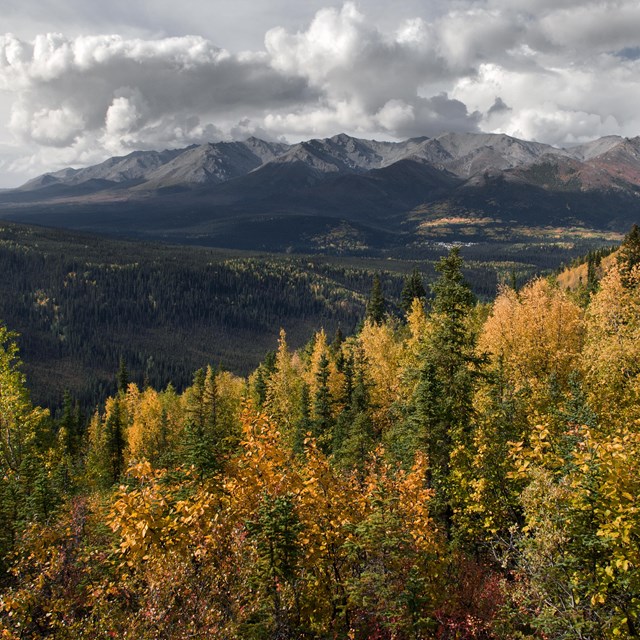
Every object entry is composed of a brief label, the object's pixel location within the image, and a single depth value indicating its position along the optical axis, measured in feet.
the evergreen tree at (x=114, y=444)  228.43
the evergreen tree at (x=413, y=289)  252.21
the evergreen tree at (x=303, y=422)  155.94
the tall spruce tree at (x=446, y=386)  81.25
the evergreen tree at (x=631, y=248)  159.84
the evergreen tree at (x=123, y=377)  332.39
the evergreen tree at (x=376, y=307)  250.98
